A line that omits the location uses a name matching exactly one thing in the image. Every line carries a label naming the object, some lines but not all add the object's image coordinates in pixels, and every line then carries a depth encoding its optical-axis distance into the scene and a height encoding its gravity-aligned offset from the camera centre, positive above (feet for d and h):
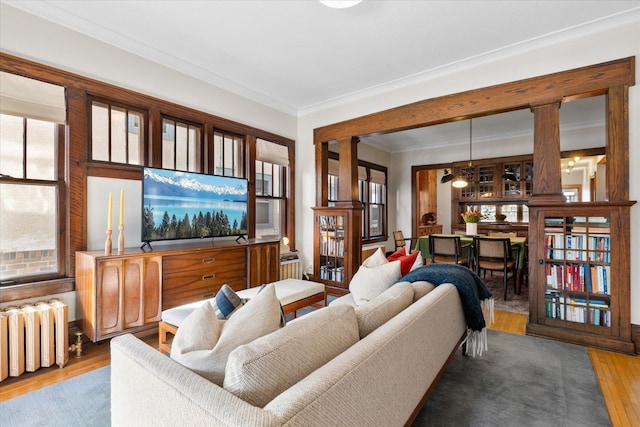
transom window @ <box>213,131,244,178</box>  13.37 +2.74
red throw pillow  8.82 -1.39
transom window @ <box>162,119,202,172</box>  11.73 +2.77
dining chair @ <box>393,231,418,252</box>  21.95 -1.84
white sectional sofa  2.74 -1.71
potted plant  17.20 -0.42
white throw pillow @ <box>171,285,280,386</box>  3.43 -1.47
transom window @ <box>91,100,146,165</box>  9.87 +2.79
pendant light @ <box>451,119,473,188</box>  20.89 +2.20
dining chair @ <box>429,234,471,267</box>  15.84 -1.91
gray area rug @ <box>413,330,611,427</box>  6.08 -4.06
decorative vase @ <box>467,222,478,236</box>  17.19 -0.87
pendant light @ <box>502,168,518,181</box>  19.52 +2.35
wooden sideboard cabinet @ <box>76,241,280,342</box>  8.41 -2.07
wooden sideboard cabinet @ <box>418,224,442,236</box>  25.37 -1.33
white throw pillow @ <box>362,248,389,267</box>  9.04 -1.39
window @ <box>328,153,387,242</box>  20.91 +1.45
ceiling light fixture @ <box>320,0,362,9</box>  7.77 +5.39
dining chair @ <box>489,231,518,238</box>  18.29 -1.29
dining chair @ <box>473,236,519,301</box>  14.55 -2.03
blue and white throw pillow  4.97 -1.44
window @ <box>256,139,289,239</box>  15.30 +1.35
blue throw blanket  7.45 -1.87
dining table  14.98 -1.78
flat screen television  10.18 +0.38
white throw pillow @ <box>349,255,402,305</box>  8.00 -1.75
